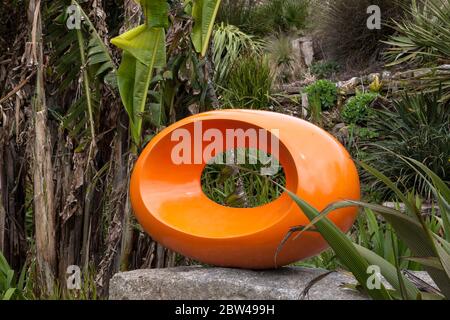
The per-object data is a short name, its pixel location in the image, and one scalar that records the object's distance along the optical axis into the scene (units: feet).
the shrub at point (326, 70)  35.73
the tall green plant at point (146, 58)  14.34
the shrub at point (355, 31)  35.68
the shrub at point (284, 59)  37.22
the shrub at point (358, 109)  28.30
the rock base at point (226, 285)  11.97
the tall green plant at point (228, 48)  31.02
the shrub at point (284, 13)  44.70
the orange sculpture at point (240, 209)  12.41
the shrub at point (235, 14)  42.11
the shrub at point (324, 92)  29.40
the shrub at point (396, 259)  9.94
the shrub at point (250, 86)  29.01
